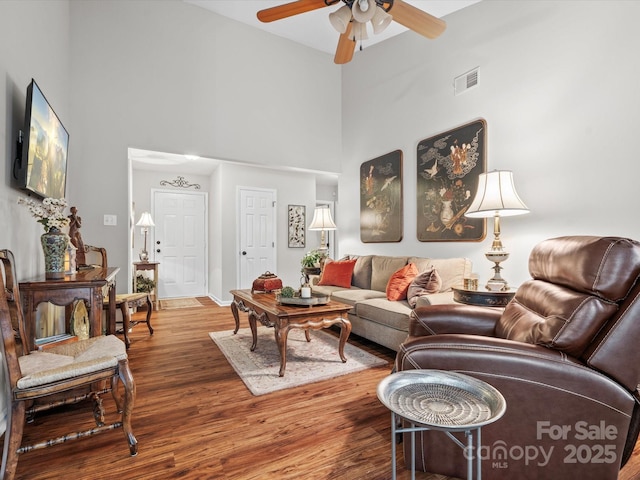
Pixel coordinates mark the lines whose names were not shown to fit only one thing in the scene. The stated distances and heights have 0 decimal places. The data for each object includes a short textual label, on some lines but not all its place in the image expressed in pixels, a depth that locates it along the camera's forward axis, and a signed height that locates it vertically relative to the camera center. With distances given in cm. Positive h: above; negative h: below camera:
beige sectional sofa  283 -58
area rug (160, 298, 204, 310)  529 -103
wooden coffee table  250 -60
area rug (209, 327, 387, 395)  243 -101
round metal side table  92 -50
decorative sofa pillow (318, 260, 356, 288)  423 -41
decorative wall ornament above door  619 +111
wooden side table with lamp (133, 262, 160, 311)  517 -43
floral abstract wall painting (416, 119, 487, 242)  330 +64
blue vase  224 -7
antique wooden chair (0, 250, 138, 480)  136 -58
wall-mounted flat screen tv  209 +67
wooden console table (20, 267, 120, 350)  191 -32
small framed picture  616 +30
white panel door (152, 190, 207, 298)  615 -3
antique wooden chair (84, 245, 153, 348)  319 -58
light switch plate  393 +26
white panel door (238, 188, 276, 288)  575 +13
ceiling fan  219 +161
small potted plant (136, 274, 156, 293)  504 -66
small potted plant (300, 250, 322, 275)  505 -34
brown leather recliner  122 -51
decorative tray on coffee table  269 -49
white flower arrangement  217 +21
